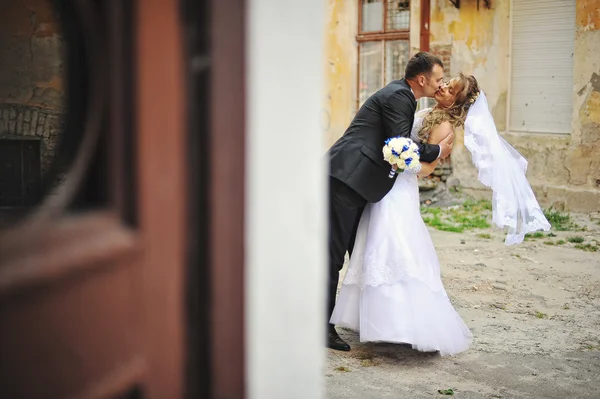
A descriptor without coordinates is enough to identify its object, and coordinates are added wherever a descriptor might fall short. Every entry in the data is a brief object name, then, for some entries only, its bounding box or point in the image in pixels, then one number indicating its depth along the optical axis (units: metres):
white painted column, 1.68
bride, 4.99
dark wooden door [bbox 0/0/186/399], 1.30
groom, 5.16
